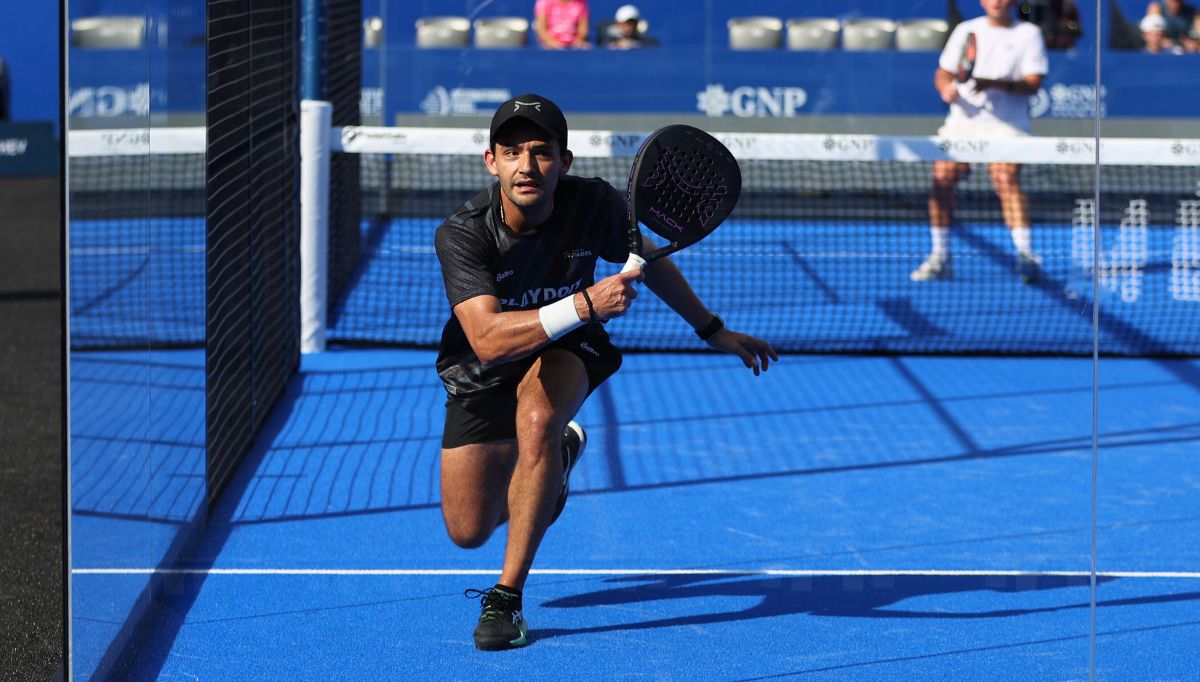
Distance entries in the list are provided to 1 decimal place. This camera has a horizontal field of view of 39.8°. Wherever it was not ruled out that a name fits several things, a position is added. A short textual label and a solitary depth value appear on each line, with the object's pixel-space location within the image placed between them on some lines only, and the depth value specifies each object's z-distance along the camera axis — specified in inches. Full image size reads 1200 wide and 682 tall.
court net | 372.8
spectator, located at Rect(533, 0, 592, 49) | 580.1
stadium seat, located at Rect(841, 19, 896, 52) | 564.4
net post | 359.6
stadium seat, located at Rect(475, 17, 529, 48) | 564.4
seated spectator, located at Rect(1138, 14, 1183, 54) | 601.6
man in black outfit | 184.2
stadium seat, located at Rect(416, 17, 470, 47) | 562.3
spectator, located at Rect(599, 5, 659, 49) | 589.3
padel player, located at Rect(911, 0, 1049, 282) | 448.8
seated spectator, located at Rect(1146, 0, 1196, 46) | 602.5
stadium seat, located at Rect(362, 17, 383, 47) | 583.1
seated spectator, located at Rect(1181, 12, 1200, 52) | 600.4
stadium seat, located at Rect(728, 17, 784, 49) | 576.1
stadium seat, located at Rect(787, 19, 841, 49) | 570.3
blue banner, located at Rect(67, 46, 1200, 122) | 573.9
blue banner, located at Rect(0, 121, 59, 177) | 717.9
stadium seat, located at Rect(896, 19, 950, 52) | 567.2
